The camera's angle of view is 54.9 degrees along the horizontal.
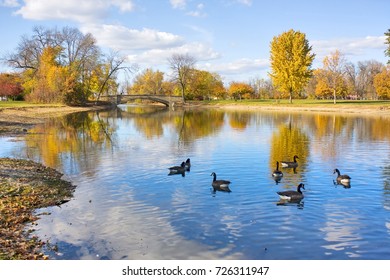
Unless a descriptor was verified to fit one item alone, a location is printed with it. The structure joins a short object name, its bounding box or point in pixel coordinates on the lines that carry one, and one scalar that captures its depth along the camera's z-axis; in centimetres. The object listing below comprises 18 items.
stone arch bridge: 12108
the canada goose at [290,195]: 1605
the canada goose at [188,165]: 2285
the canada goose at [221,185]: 1817
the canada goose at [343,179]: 1903
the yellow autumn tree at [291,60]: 9638
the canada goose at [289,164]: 2319
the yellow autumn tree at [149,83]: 16638
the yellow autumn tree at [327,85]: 10571
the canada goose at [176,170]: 2166
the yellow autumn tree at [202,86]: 14075
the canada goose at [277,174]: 2056
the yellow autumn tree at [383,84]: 10564
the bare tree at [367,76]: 14475
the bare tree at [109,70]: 11437
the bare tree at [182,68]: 13850
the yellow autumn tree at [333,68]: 9531
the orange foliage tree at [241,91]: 14925
